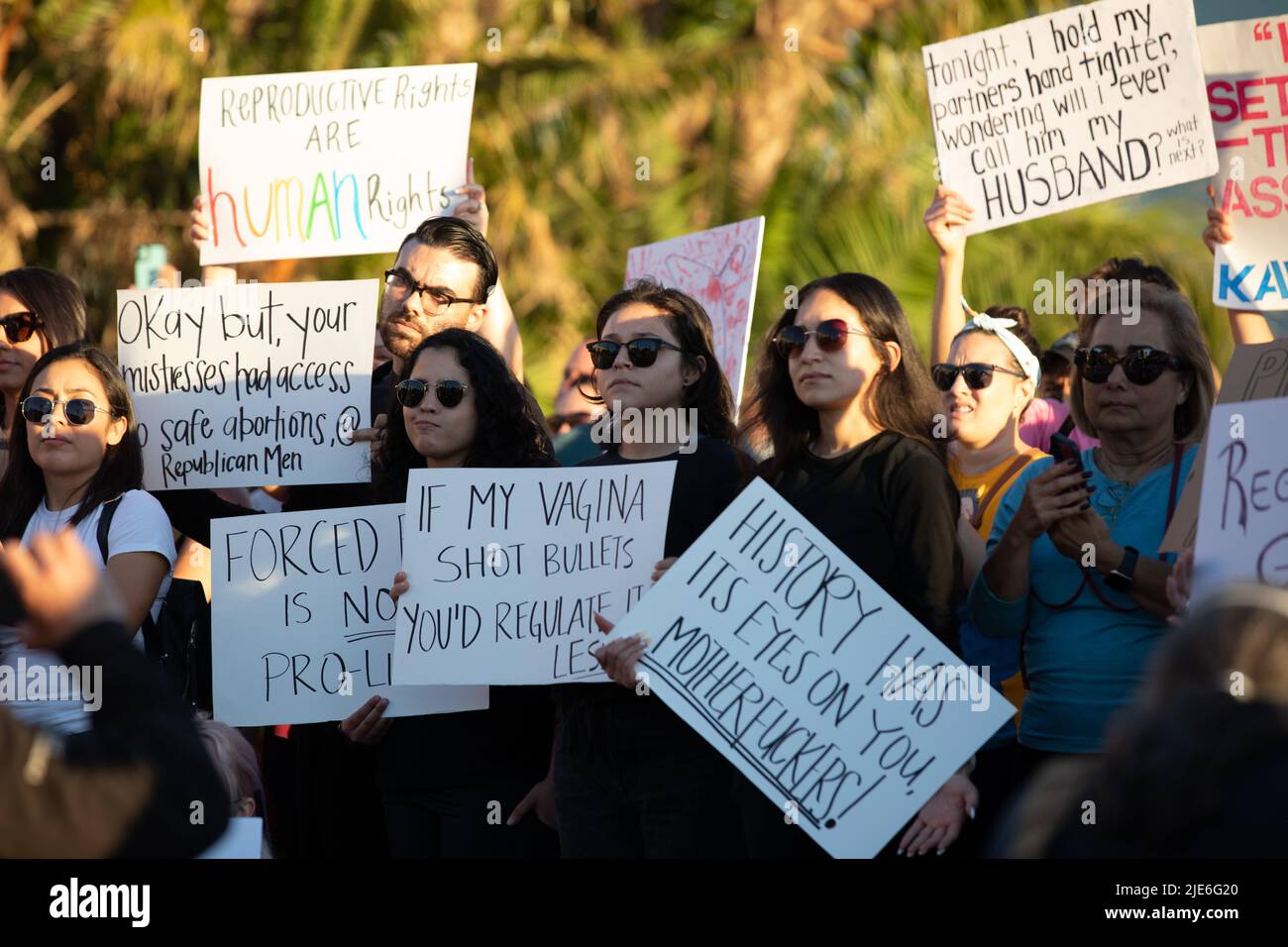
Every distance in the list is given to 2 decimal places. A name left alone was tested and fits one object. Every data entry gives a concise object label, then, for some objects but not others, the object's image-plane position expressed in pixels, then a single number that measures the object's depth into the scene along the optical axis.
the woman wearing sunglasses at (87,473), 4.18
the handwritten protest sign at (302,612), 4.32
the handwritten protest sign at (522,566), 3.97
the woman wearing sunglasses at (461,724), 4.01
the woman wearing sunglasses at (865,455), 3.65
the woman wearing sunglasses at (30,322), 5.00
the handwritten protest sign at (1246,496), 3.36
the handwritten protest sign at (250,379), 4.78
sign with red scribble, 5.52
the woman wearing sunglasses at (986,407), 4.51
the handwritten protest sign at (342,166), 5.39
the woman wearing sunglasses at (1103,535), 3.67
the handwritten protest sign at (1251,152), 4.72
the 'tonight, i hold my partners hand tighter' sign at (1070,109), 5.02
